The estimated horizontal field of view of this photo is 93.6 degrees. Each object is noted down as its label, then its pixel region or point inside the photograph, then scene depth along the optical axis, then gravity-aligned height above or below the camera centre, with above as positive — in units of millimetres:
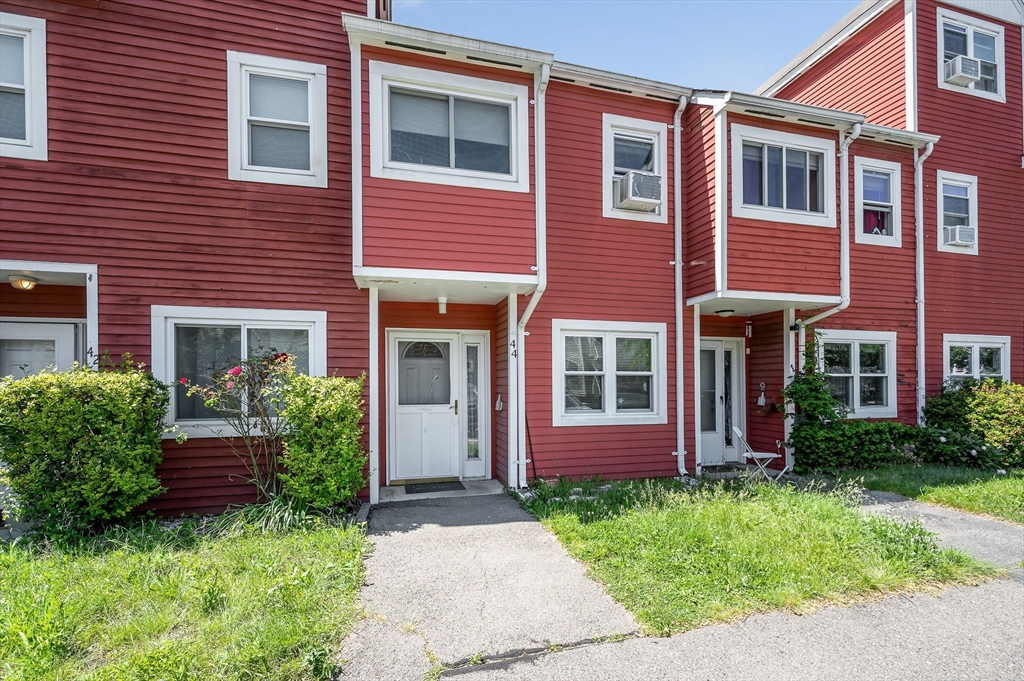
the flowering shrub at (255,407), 5605 -689
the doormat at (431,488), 7089 -2099
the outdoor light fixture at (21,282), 5673 +828
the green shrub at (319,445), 5355 -1089
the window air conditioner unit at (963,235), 9512 +2186
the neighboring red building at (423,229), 5730 +1627
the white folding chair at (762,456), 7102 -1666
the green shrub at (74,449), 4727 -993
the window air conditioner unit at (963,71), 9656 +5566
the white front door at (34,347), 6102 +51
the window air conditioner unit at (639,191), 7418 +2429
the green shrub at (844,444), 7996 -1681
